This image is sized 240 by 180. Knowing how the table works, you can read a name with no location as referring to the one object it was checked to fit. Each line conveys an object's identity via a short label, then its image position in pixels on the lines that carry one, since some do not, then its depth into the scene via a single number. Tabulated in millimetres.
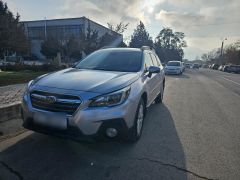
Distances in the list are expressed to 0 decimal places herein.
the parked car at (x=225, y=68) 36992
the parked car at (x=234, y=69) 34450
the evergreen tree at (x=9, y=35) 10894
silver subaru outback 2456
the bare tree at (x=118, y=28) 26428
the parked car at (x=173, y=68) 18574
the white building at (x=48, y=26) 38943
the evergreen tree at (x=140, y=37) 40901
